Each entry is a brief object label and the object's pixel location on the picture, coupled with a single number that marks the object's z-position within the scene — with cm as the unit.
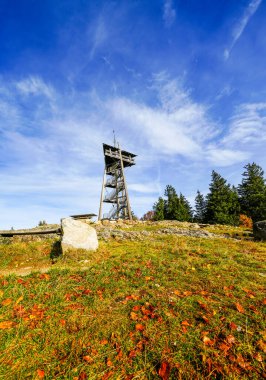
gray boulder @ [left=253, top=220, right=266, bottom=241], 1104
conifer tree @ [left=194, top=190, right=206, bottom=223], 5078
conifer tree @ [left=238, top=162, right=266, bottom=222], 3712
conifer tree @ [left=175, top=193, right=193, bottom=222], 4347
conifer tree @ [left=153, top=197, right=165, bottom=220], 4612
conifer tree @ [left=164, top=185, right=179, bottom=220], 4550
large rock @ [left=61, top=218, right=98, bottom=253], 709
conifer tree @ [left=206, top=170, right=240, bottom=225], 3734
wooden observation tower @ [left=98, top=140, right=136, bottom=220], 2512
